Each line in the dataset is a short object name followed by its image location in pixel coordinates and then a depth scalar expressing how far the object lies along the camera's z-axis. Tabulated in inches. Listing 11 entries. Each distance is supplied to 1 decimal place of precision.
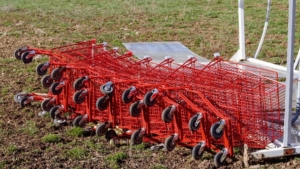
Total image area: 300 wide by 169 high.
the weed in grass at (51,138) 246.7
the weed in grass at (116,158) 220.5
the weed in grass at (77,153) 228.8
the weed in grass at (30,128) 258.6
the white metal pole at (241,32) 350.6
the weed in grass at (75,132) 252.1
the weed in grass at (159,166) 215.0
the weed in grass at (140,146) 233.8
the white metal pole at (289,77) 188.5
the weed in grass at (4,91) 319.9
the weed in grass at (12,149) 233.1
